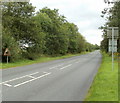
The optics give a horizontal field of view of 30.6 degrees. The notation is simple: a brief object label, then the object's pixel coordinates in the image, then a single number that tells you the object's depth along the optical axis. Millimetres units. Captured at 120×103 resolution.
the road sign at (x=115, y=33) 16856
